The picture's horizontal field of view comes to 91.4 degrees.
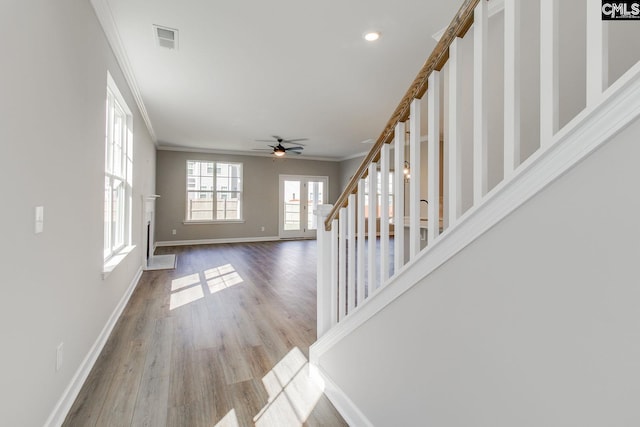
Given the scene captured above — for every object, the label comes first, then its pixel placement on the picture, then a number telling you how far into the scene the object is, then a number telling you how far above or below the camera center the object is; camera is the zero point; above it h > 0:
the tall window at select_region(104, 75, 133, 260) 2.92 +0.41
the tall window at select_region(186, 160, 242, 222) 8.37 +0.60
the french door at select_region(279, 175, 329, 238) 9.52 +0.39
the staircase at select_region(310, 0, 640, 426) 0.65 -0.11
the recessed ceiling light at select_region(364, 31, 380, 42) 2.69 +1.56
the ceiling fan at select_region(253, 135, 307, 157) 6.61 +1.54
